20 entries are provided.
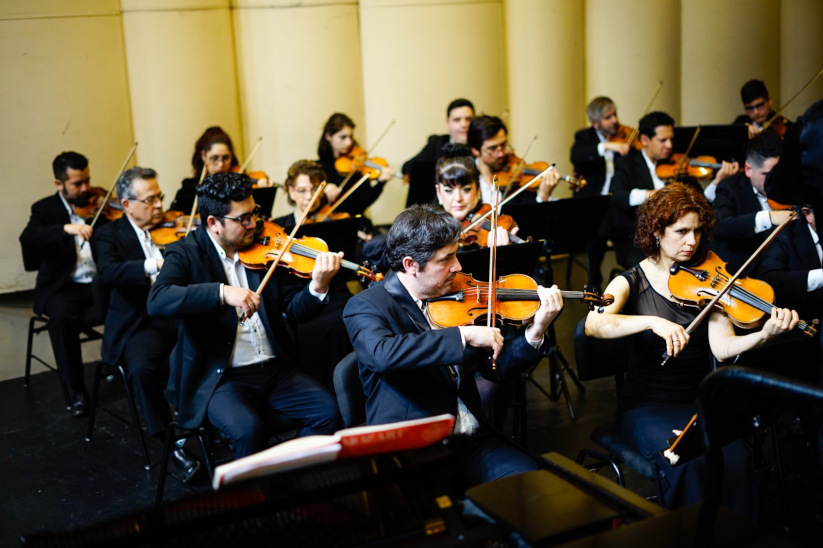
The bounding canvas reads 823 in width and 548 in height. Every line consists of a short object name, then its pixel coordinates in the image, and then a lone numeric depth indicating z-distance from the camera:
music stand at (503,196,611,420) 4.06
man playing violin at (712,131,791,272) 4.07
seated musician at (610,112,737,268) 5.02
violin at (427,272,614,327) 2.69
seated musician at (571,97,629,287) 5.64
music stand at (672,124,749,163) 5.34
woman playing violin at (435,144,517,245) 4.00
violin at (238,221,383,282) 3.37
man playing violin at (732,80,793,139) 5.91
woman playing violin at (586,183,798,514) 2.56
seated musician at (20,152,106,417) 4.43
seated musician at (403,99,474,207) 5.46
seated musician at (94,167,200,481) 3.72
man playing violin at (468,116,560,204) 4.70
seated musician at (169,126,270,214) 5.16
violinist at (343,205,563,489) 2.37
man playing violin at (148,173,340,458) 3.01
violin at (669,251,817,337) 2.79
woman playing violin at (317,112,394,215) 5.44
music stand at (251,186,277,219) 4.59
